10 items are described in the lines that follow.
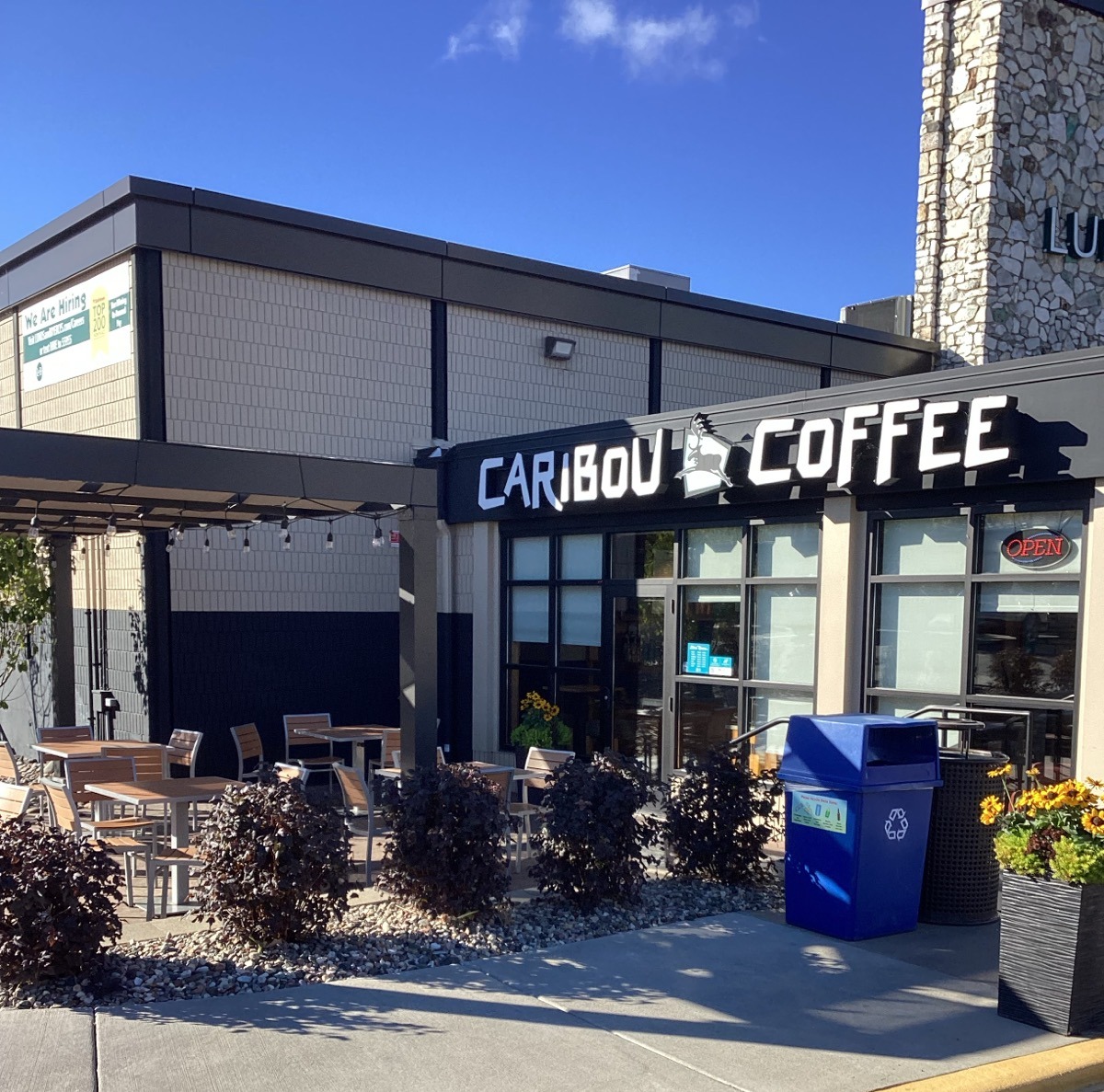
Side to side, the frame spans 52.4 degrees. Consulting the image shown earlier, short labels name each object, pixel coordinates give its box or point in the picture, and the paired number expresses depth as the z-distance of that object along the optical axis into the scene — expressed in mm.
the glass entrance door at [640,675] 11758
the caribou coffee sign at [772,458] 8719
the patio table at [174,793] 8453
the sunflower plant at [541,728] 12812
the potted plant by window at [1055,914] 5613
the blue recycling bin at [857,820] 7016
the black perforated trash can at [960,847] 7465
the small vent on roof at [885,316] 21109
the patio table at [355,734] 12133
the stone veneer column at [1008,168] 19156
